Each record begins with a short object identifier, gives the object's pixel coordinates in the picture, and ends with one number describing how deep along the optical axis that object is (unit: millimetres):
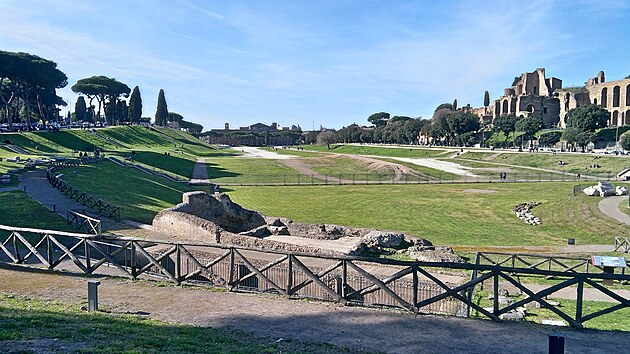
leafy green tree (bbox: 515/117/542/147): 100625
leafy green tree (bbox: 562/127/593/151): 85500
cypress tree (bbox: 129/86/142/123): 132000
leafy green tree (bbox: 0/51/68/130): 62741
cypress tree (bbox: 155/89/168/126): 158250
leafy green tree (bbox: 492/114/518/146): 105619
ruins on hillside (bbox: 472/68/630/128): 104938
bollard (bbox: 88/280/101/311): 8500
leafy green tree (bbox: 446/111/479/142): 108312
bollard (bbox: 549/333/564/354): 5965
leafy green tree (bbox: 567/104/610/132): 88769
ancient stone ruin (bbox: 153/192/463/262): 19203
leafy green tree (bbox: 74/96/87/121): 134000
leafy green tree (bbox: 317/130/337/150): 166762
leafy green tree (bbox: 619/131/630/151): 72688
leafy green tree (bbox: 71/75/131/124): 106088
